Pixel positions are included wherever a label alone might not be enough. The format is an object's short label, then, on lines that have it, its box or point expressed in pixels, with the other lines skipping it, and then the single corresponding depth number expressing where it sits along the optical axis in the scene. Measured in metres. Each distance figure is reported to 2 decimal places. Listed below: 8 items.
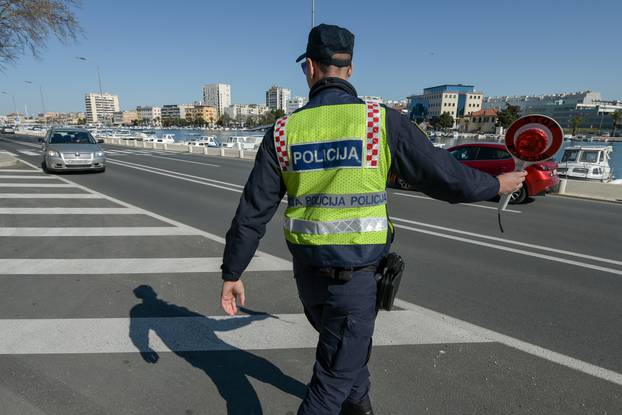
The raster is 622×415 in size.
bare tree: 15.35
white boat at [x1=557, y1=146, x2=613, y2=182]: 16.88
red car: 10.48
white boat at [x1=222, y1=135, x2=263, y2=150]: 44.56
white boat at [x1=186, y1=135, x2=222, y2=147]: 42.36
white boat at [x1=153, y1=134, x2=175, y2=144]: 46.56
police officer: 1.69
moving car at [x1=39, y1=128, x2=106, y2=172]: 13.23
